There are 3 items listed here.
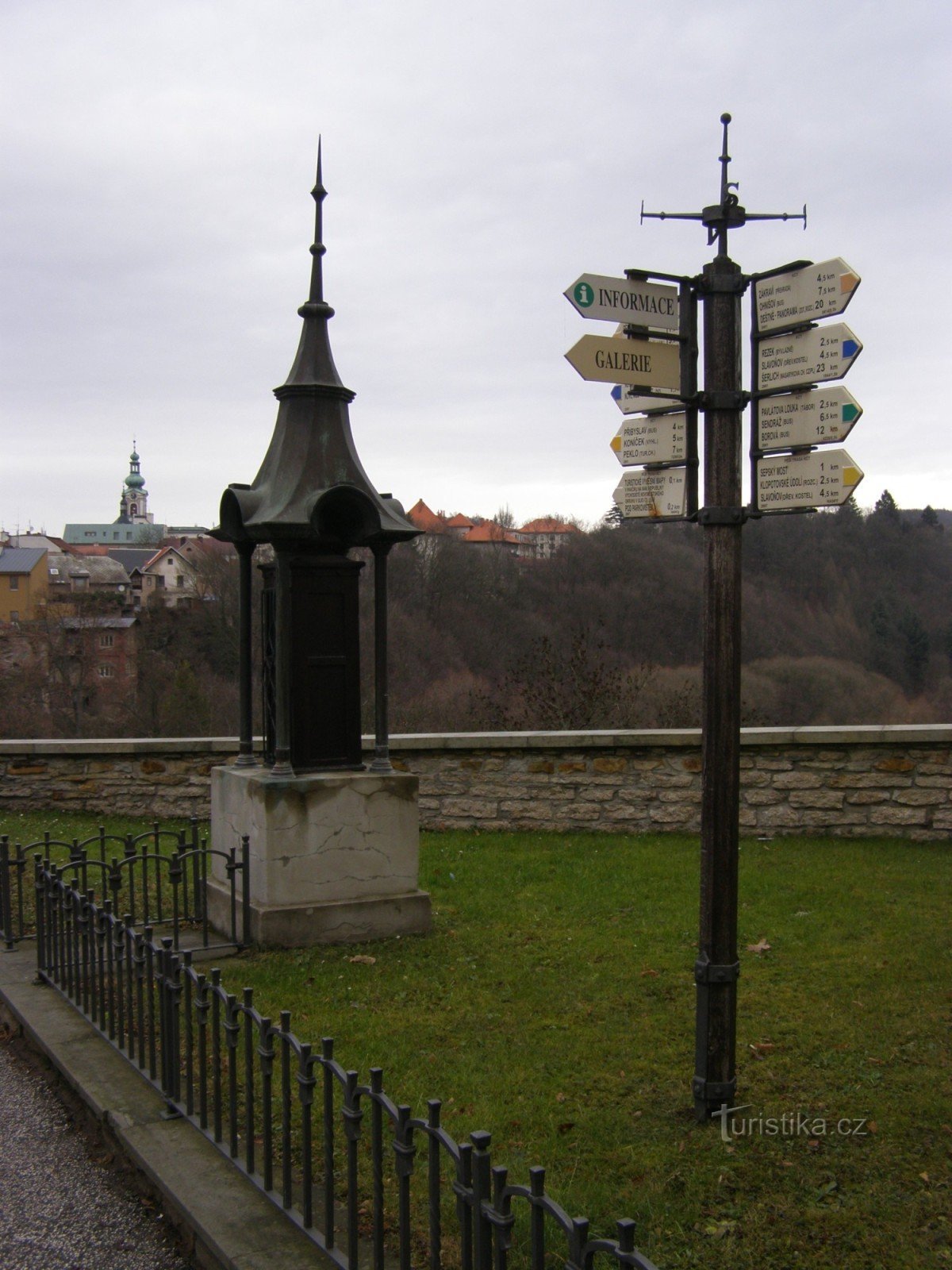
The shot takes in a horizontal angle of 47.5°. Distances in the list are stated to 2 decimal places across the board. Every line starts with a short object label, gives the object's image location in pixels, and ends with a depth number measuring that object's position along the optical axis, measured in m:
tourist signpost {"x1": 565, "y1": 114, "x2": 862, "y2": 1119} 3.60
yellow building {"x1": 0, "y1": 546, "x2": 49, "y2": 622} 52.81
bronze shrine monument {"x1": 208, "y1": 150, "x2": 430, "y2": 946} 6.14
